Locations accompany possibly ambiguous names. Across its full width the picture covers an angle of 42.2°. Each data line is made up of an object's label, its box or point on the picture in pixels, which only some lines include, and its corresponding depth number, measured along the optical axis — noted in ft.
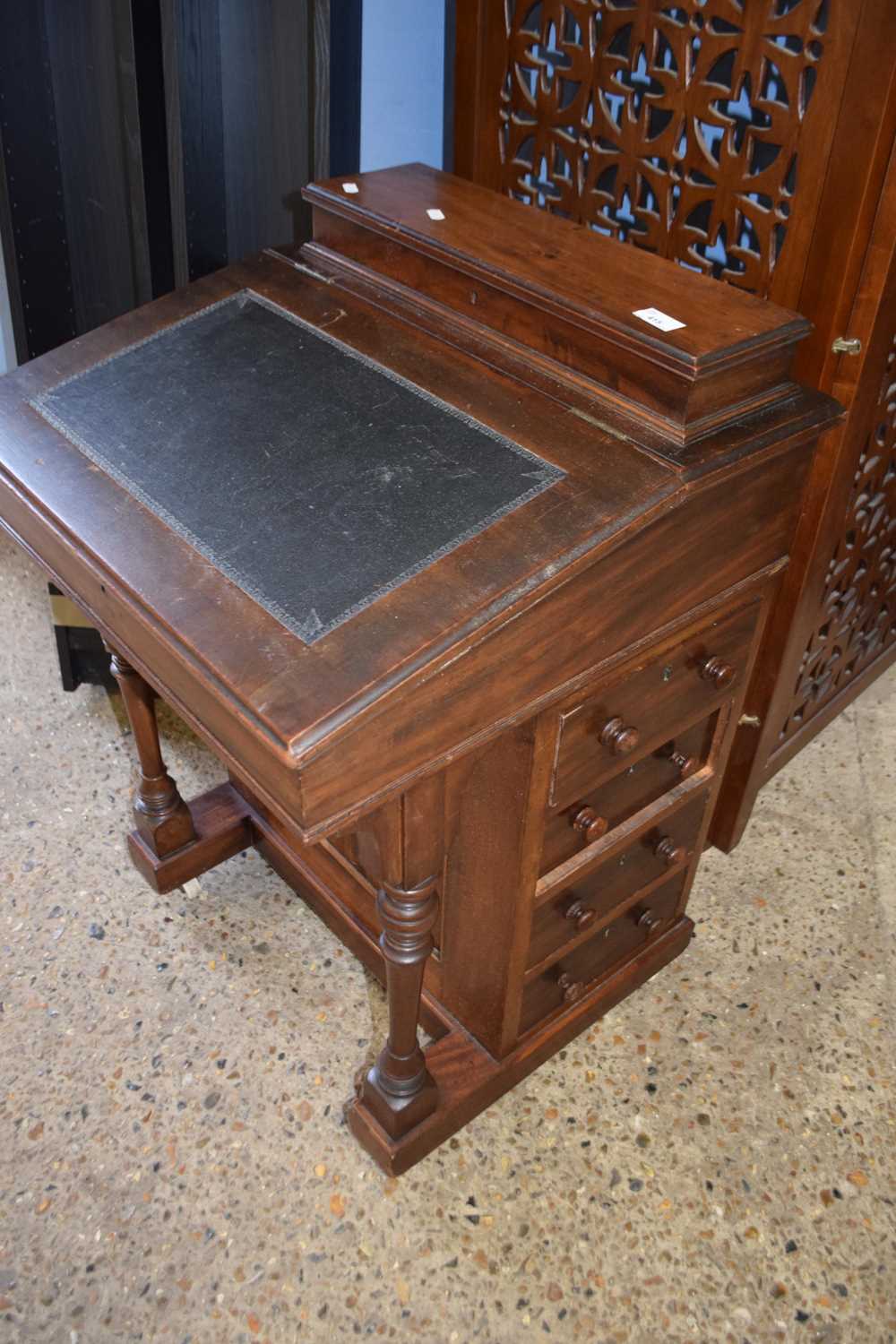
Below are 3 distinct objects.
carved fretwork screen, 5.22
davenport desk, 4.05
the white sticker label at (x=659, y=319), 4.60
